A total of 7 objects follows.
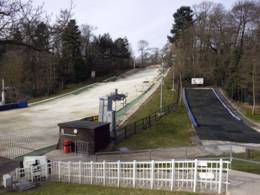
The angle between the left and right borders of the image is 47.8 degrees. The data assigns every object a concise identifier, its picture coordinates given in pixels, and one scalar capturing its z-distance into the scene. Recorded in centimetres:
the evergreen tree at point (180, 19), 6619
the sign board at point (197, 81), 5066
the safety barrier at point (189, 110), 2762
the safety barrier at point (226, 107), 3319
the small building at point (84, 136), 1789
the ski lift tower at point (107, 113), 2136
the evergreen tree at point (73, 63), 5997
